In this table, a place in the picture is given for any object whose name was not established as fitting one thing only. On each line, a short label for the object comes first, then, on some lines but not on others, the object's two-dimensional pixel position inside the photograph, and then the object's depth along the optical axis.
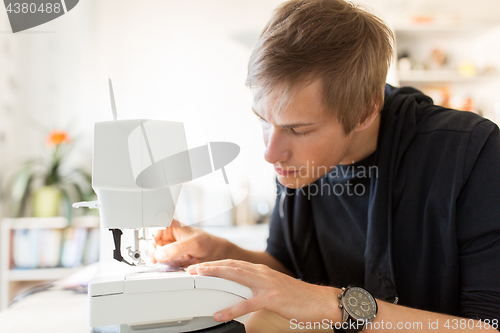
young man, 0.73
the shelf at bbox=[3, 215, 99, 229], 2.23
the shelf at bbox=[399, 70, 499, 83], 2.90
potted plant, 2.35
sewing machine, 0.62
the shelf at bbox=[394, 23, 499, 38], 2.88
